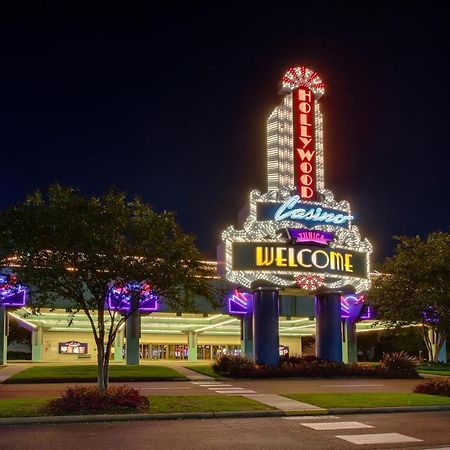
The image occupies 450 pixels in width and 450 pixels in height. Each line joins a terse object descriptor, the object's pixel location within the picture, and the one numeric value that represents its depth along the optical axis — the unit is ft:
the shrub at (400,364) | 121.80
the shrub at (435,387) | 75.25
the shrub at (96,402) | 54.80
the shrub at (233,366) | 111.55
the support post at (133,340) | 149.18
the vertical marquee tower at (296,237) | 120.78
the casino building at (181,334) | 163.84
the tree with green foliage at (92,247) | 58.13
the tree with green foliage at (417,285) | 76.02
